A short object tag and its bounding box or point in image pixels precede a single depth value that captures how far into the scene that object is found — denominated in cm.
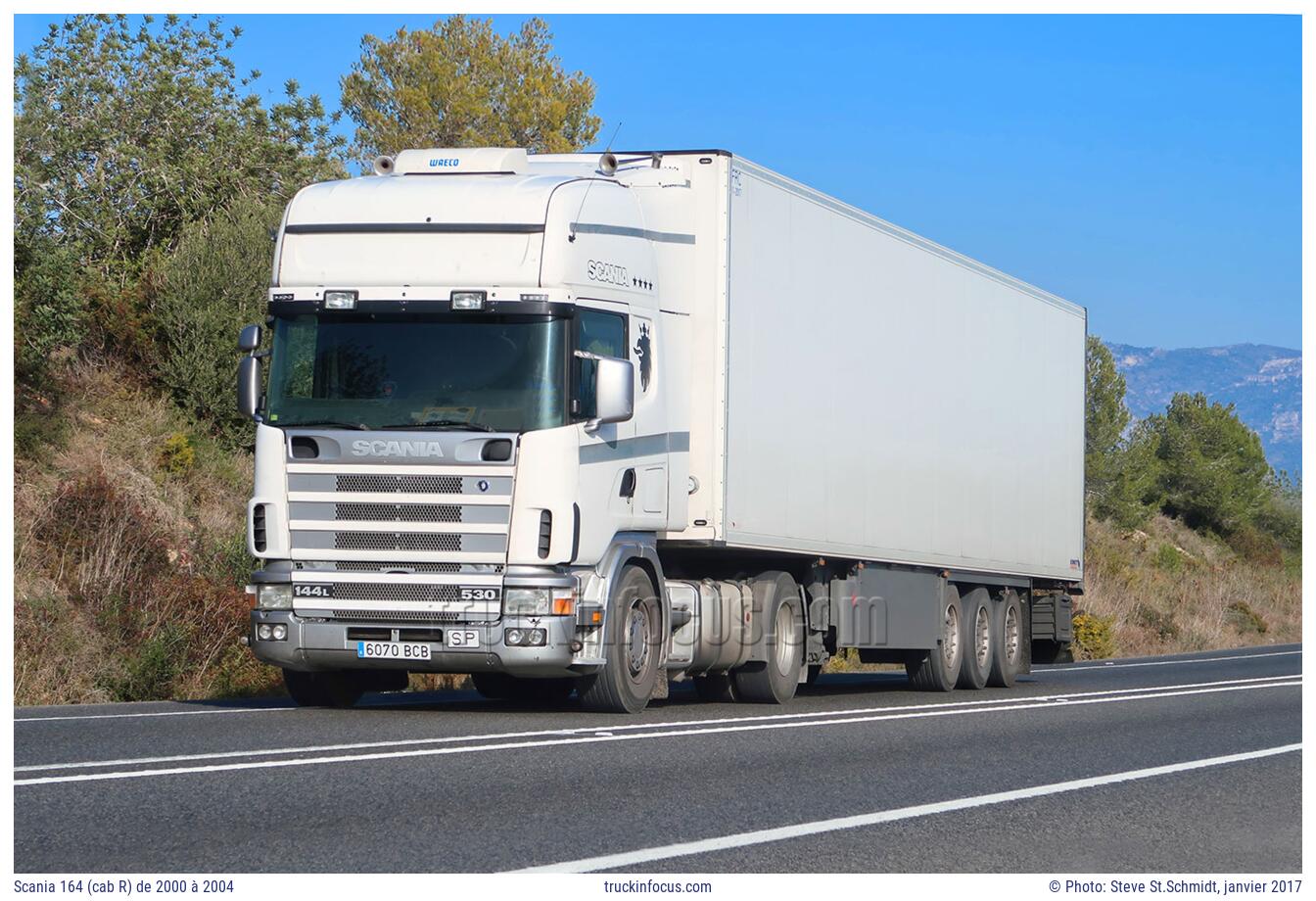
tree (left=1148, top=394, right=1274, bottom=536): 7162
